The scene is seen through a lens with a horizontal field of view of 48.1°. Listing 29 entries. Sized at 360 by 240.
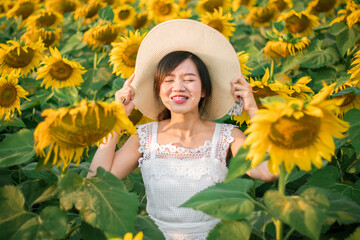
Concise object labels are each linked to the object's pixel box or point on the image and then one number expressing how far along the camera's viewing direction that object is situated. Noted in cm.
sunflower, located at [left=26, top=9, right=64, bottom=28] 386
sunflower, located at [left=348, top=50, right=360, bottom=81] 214
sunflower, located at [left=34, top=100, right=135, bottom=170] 127
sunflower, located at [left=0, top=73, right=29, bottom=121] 248
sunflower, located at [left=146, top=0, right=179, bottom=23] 426
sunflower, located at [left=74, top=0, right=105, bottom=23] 430
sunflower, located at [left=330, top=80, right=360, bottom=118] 220
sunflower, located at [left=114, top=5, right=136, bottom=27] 411
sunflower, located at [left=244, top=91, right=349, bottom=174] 118
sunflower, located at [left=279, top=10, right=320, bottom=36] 341
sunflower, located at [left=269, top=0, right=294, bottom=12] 422
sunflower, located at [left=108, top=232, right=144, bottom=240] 129
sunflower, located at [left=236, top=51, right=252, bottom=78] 251
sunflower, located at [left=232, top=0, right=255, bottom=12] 479
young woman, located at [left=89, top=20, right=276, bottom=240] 195
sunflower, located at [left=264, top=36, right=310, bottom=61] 292
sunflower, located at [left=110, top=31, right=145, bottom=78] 283
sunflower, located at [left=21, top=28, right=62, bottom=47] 360
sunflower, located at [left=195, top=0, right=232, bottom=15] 445
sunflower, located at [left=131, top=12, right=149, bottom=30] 418
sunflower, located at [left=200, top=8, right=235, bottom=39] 374
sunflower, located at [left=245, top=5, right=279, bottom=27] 412
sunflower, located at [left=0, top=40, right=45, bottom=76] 285
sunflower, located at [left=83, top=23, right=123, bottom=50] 339
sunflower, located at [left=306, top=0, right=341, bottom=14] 383
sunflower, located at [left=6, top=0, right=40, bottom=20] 431
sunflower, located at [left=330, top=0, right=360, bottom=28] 283
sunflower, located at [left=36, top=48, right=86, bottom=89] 290
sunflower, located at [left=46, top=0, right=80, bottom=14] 457
